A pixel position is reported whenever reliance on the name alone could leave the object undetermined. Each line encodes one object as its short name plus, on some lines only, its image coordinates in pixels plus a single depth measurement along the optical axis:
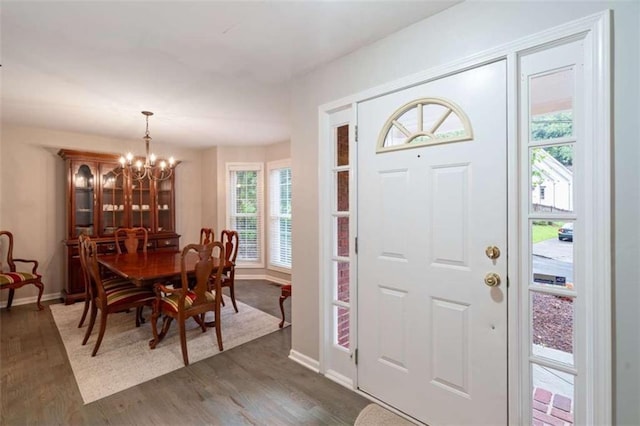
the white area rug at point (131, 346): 2.39
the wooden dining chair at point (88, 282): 3.07
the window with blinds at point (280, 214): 5.46
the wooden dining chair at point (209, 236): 4.20
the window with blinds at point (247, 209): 5.79
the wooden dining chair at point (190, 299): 2.64
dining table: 2.77
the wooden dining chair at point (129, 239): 4.23
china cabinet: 4.25
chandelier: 3.47
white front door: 1.62
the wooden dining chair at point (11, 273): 3.64
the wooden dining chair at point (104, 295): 2.84
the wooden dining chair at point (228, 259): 3.77
